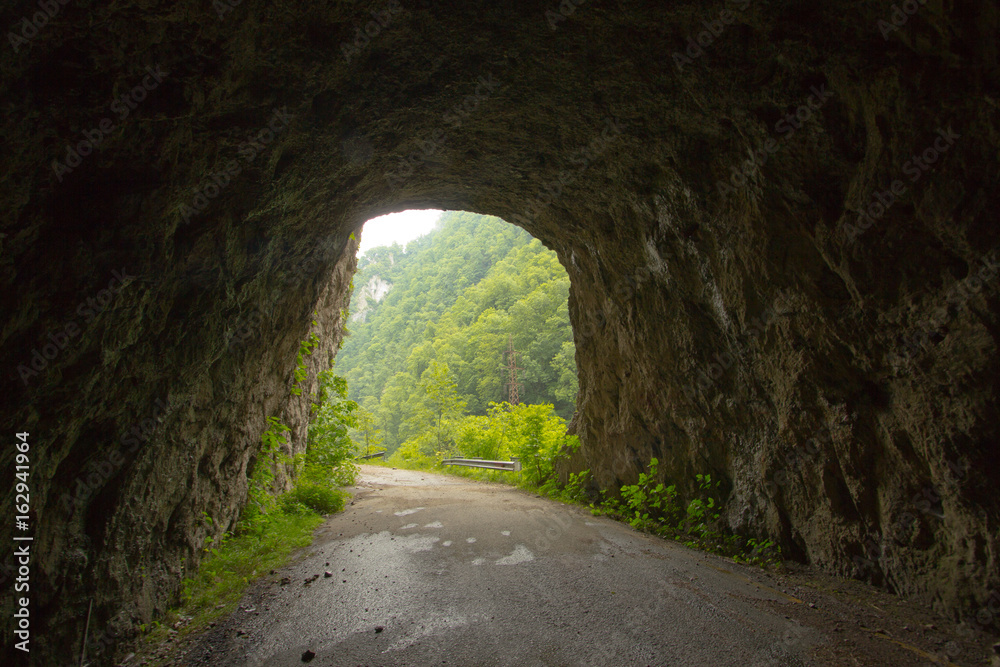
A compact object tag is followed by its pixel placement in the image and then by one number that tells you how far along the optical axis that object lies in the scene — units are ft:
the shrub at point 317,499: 30.53
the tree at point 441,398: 99.25
